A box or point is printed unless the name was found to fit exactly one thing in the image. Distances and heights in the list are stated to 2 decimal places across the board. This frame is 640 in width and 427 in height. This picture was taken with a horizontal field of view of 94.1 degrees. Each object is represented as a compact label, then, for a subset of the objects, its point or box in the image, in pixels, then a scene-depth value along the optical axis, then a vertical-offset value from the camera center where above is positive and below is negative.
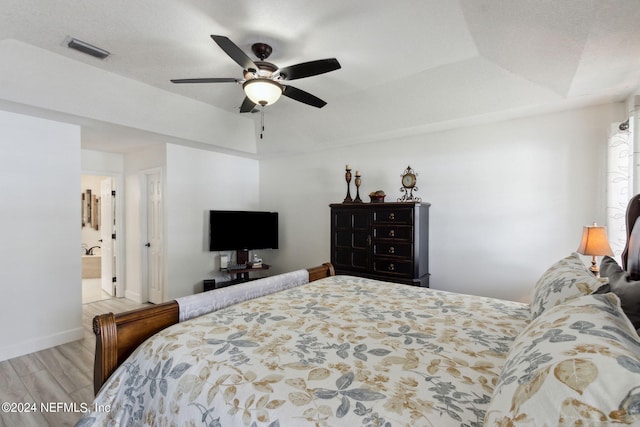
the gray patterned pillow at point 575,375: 0.58 -0.37
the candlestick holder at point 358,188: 3.95 +0.31
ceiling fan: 2.00 +1.00
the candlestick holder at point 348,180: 3.95 +0.41
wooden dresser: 3.34 -0.36
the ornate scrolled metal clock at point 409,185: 3.70 +0.32
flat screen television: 4.55 -0.32
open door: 4.98 -0.40
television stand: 4.57 -1.03
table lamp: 2.35 -0.26
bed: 0.67 -0.59
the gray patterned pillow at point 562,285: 1.28 -0.34
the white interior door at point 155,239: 4.45 -0.44
